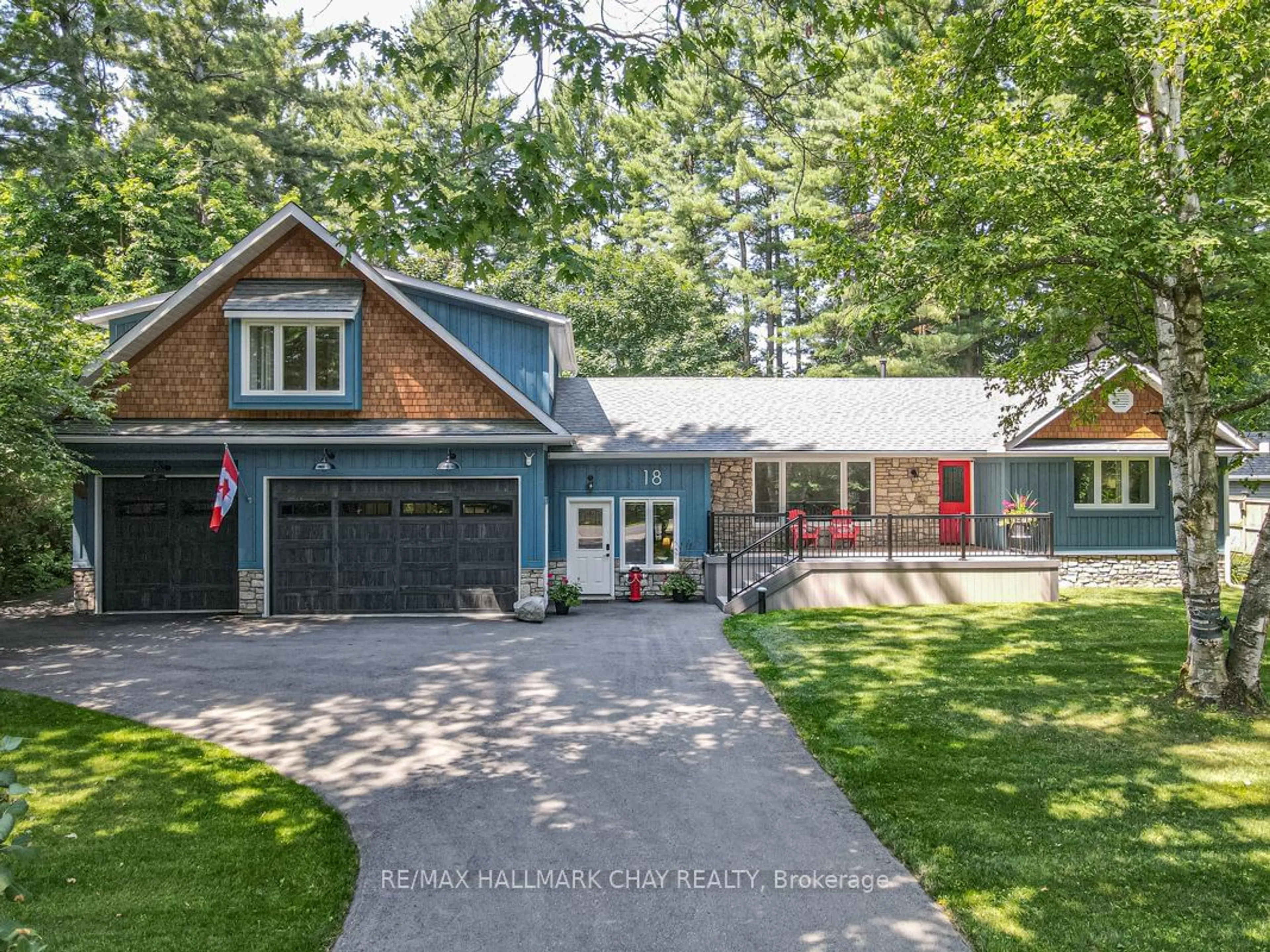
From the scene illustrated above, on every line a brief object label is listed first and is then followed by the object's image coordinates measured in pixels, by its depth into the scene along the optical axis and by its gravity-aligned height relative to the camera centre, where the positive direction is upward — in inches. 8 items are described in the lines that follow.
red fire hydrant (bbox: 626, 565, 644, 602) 636.7 -79.6
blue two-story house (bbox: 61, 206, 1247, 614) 548.7 +24.9
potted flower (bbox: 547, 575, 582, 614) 574.2 -80.2
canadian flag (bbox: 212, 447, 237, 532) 510.6 +1.6
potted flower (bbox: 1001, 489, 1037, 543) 602.9 -22.6
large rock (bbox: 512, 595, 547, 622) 538.0 -84.8
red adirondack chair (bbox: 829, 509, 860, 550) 680.4 -41.4
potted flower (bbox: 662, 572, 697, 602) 626.5 -81.7
